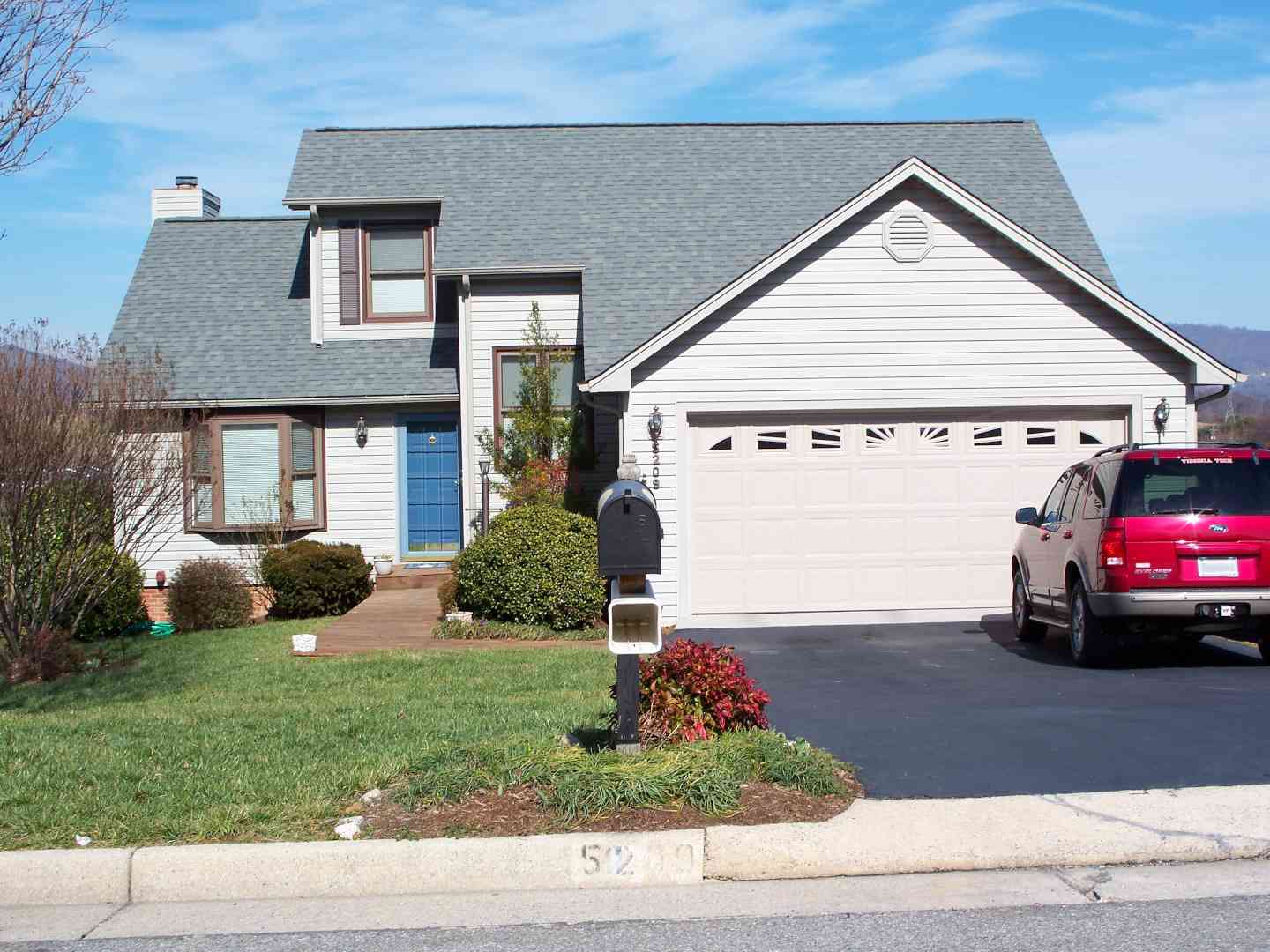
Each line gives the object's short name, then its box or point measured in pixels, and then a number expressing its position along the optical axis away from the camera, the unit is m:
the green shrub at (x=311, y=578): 17.64
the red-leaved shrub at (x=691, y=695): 7.52
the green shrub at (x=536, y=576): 14.60
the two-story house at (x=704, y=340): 14.62
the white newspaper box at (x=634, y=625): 6.93
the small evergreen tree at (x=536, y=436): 17.48
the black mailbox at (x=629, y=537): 6.96
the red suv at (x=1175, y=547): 10.73
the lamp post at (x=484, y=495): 17.95
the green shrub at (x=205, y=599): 17.12
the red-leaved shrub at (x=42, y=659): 12.77
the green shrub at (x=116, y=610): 16.58
